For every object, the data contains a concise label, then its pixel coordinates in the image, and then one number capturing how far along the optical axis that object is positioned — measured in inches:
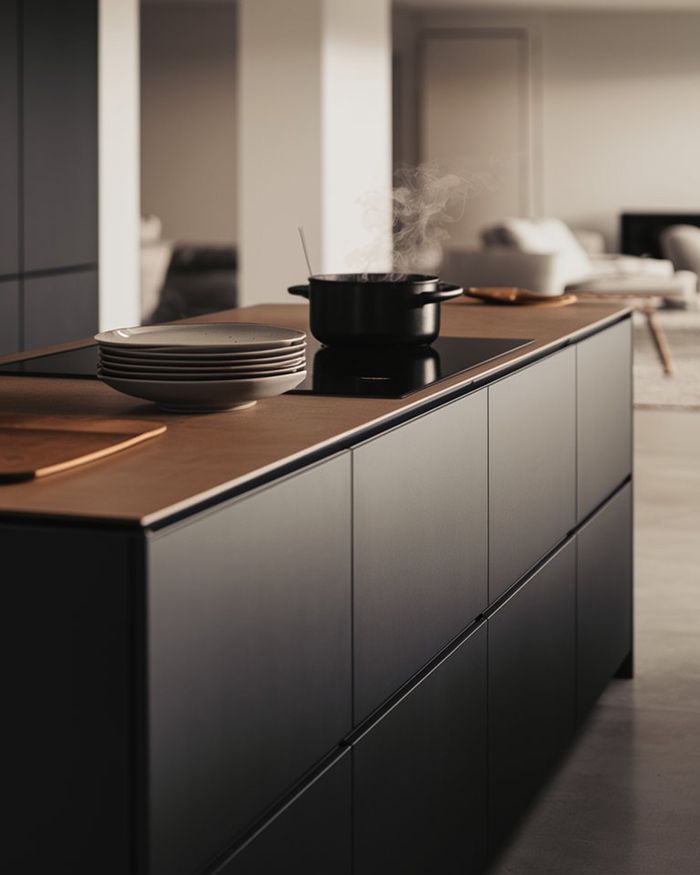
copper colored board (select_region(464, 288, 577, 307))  139.3
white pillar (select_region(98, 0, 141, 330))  233.8
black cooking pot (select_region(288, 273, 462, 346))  96.1
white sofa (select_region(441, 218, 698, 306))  429.4
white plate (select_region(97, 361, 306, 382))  72.9
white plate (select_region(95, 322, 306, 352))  77.2
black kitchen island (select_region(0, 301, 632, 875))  52.6
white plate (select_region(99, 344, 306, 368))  72.3
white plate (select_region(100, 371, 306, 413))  73.0
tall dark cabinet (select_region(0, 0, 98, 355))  203.8
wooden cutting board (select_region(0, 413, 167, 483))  59.2
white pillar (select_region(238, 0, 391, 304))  310.8
